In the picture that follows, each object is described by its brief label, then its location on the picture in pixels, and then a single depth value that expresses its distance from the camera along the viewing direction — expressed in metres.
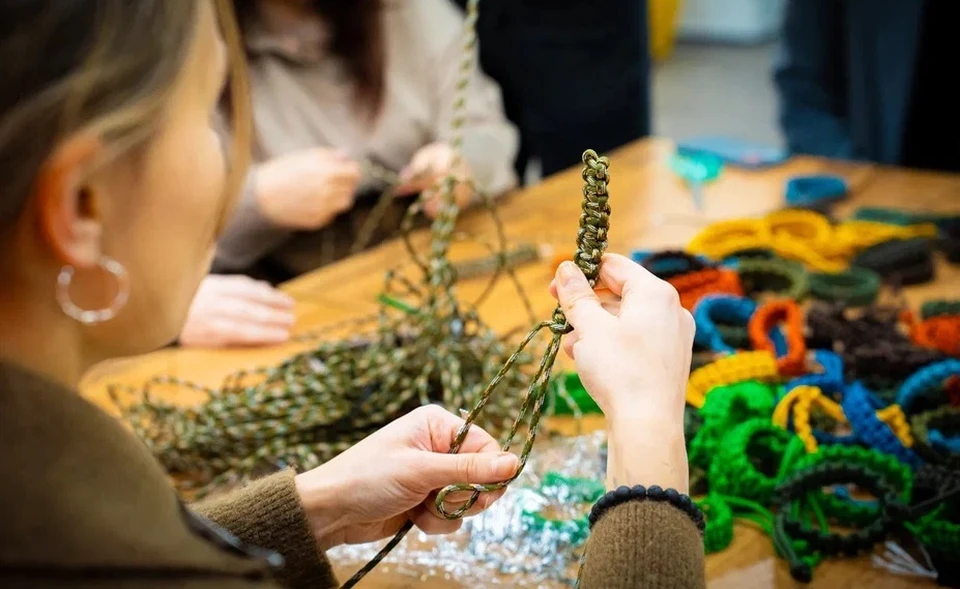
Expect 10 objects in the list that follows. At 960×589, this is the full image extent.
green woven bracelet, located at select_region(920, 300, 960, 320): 1.03
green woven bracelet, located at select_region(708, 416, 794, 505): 0.76
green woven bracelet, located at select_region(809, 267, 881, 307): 1.07
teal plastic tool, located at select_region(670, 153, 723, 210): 1.41
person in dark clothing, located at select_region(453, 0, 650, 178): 1.79
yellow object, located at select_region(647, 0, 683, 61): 4.39
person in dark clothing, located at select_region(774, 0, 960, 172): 1.73
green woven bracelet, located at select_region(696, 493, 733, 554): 0.72
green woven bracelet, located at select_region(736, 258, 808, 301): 1.11
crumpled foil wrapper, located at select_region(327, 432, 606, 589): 0.72
